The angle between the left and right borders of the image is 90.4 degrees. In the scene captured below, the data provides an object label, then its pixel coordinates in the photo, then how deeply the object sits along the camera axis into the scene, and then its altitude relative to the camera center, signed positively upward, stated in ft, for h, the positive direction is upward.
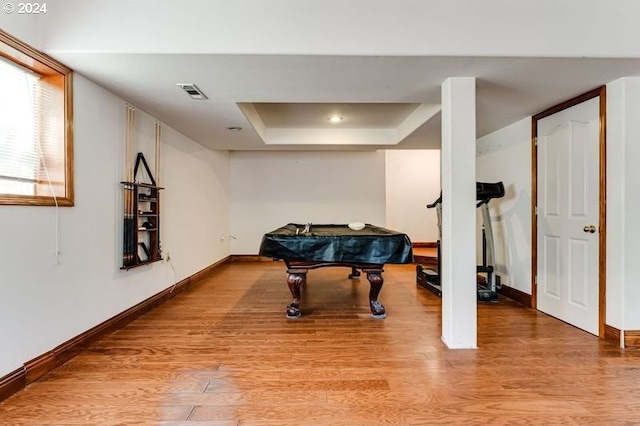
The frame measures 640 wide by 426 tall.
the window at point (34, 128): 6.28 +1.81
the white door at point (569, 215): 8.85 -0.19
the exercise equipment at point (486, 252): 11.75 -1.74
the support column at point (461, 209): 7.76 -0.01
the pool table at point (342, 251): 9.96 -1.32
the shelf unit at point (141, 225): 9.65 -0.46
